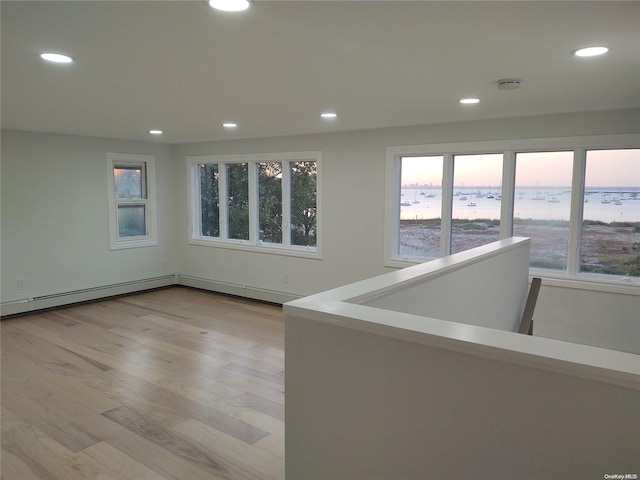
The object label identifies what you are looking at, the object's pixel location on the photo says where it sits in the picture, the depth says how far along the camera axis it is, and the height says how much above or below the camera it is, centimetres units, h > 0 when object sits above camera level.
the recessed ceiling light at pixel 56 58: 235 +73
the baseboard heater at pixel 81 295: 557 -132
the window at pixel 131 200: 651 -3
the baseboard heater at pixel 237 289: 625 -132
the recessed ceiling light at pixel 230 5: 167 +72
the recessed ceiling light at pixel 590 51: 220 +73
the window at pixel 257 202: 607 -4
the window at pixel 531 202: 411 -1
